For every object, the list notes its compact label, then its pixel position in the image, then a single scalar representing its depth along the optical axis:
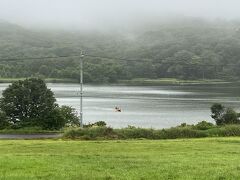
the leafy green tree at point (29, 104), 53.91
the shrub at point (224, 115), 63.44
